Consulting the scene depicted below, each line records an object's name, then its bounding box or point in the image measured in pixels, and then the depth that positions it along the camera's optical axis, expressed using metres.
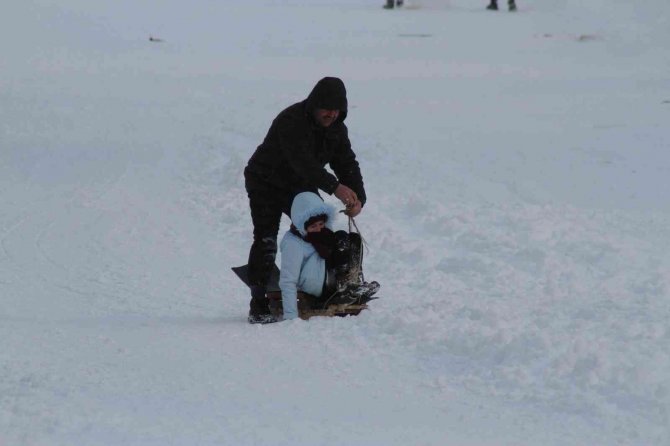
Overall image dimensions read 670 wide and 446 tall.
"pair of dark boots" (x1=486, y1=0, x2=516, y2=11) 67.31
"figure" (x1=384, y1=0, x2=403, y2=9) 69.62
